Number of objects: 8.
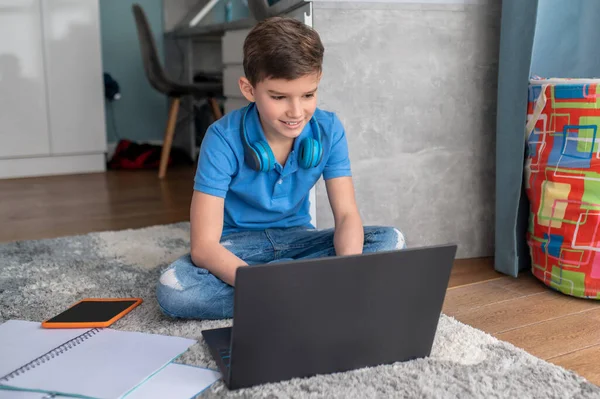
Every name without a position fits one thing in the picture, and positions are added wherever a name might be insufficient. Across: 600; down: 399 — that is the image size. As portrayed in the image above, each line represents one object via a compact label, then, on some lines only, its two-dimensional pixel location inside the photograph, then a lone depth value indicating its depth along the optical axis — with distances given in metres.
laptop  0.82
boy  1.10
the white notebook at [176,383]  0.88
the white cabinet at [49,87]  2.89
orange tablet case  1.12
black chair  2.86
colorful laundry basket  1.33
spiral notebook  0.89
